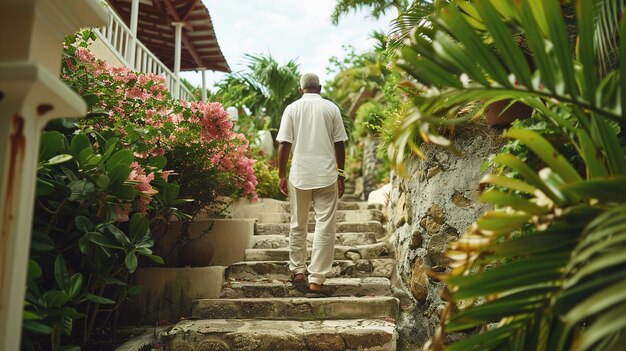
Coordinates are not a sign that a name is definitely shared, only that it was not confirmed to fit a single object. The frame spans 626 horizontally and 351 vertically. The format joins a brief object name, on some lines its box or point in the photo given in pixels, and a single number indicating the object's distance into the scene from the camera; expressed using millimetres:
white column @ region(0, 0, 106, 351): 1138
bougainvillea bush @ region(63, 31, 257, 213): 3320
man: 3827
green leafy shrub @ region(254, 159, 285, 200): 6950
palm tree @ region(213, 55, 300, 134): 9961
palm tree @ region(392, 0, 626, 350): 1291
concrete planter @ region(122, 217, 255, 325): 3838
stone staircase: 3168
